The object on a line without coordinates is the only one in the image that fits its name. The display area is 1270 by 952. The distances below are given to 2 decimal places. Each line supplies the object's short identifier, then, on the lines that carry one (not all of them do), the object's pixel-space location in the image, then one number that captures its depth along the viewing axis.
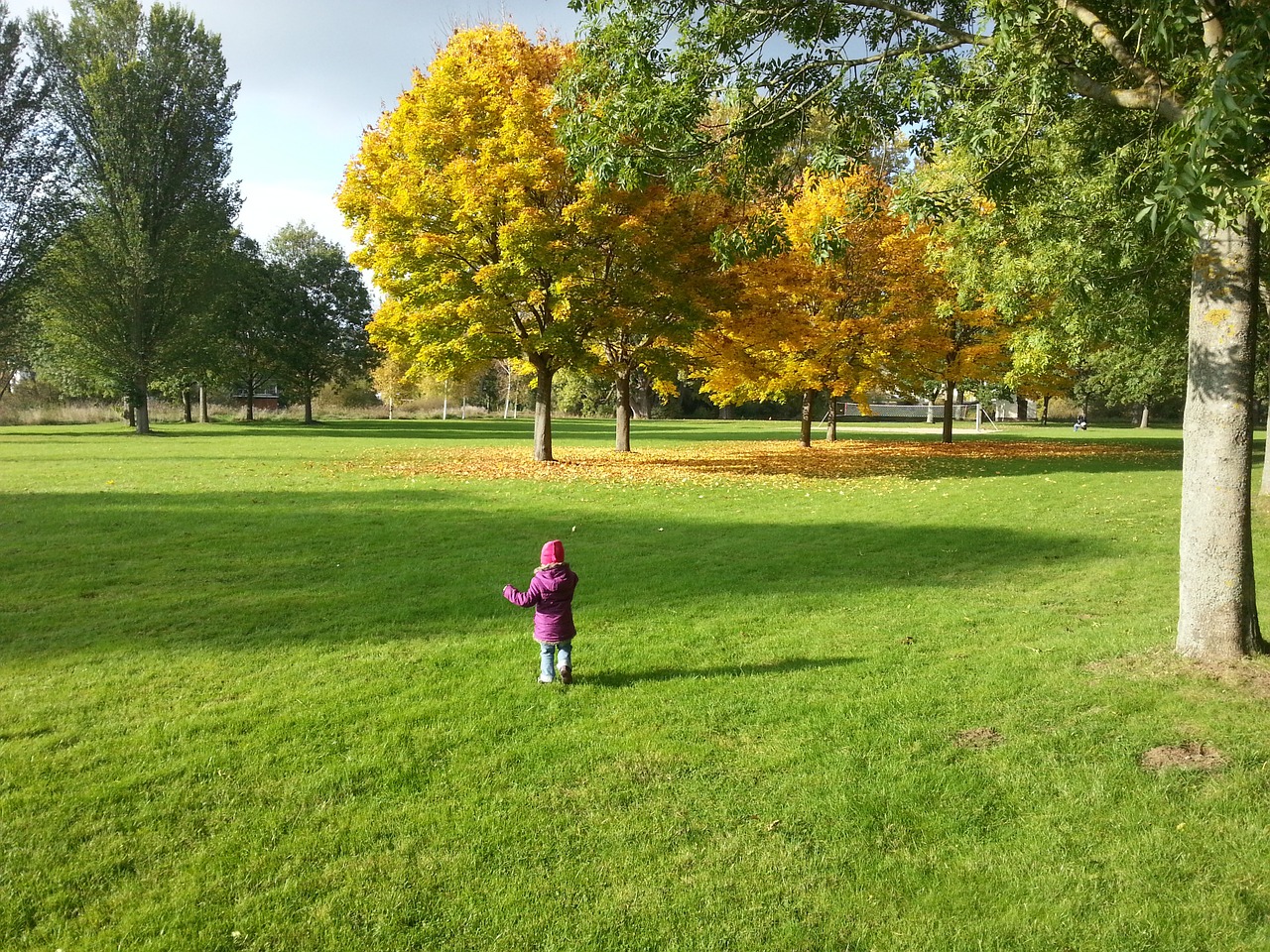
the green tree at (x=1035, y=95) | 5.04
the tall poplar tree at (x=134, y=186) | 34.91
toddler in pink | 5.40
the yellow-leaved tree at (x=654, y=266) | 19.00
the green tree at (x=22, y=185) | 31.47
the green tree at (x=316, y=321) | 52.12
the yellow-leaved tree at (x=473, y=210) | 18.50
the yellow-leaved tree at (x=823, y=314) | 22.23
